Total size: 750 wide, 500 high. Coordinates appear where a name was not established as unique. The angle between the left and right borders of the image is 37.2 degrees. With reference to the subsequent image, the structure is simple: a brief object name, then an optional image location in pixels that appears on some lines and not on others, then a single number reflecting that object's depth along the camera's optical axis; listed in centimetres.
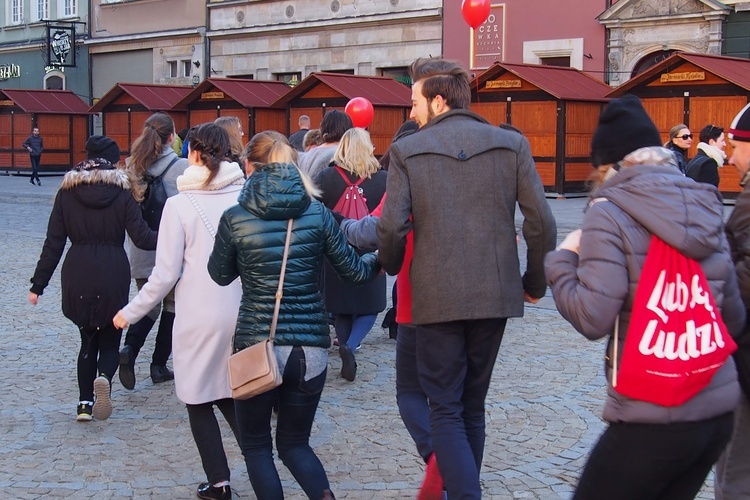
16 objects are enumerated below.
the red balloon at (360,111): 1383
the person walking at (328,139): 783
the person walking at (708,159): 951
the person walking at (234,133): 628
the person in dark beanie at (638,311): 299
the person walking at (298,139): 1099
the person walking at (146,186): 698
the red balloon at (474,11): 1894
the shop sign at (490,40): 2847
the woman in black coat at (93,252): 604
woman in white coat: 475
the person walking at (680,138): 1017
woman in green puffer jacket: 419
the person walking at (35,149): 3197
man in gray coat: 417
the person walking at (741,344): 357
